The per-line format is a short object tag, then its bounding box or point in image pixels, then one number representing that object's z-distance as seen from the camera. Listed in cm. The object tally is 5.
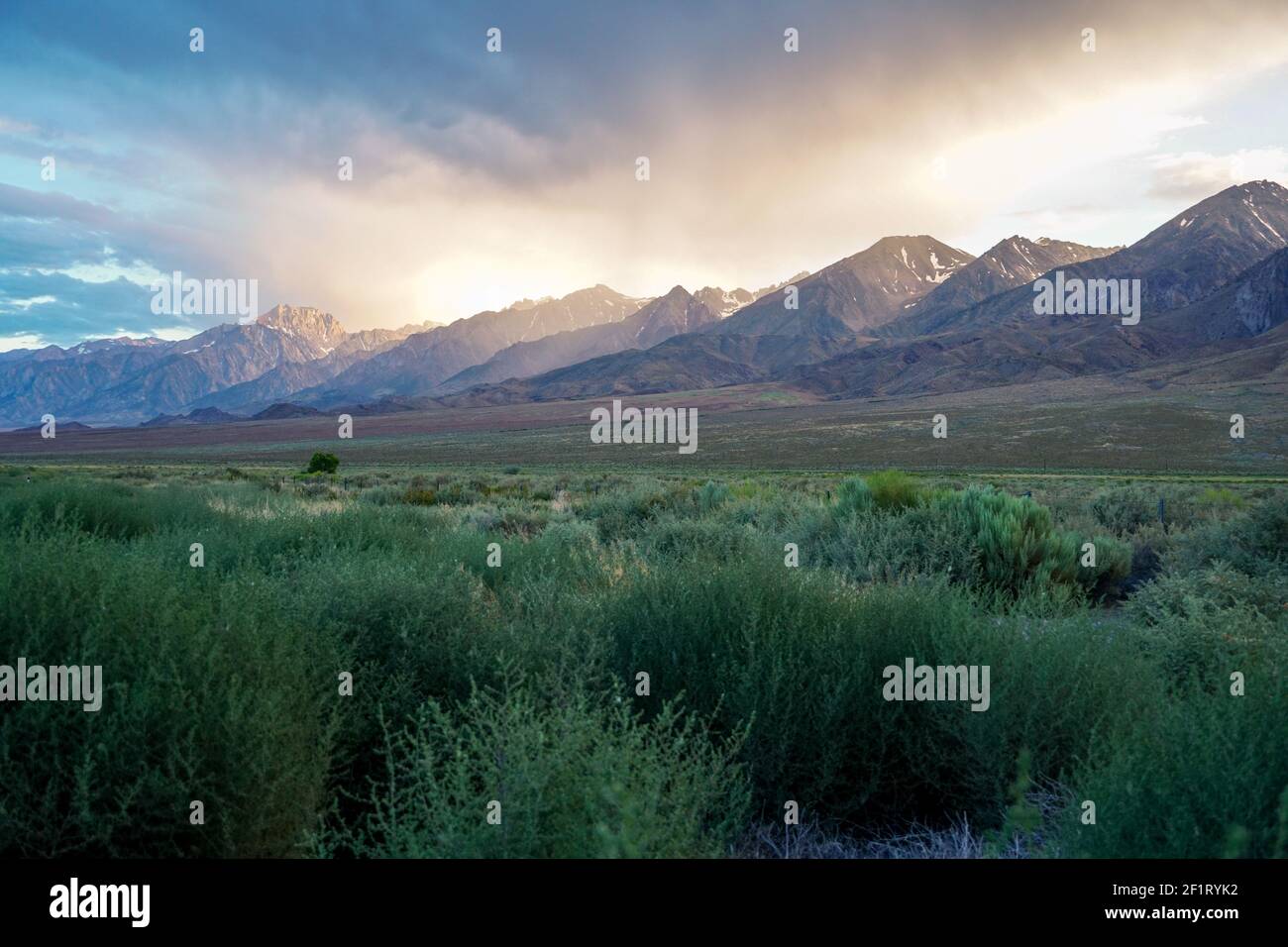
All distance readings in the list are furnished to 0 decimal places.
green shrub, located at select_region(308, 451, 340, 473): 4788
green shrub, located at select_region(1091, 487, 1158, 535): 1560
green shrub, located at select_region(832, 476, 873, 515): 1307
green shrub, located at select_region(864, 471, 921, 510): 1334
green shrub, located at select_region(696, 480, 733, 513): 1705
